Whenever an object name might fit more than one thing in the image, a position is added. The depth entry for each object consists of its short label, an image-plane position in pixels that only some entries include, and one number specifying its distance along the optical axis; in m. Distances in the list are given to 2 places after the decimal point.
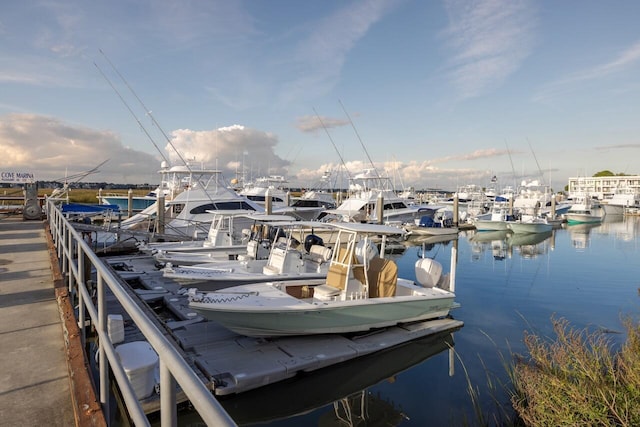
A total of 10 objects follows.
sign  20.71
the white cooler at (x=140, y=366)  5.75
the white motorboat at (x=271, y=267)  11.83
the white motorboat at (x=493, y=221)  38.97
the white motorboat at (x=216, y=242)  16.23
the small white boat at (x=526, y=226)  38.44
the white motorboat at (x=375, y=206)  32.29
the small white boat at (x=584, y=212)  51.91
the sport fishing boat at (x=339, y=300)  8.26
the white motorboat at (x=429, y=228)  33.03
